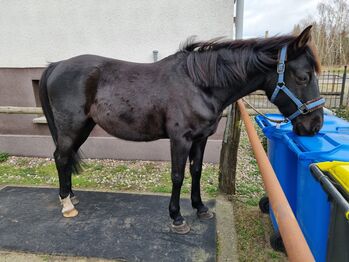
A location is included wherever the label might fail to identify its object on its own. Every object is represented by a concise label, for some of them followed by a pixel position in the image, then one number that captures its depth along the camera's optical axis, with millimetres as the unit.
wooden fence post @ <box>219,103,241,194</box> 3000
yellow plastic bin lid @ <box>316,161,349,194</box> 1077
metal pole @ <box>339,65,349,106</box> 6595
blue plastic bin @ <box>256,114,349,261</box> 1513
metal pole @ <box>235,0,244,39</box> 3215
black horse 2020
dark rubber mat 2264
